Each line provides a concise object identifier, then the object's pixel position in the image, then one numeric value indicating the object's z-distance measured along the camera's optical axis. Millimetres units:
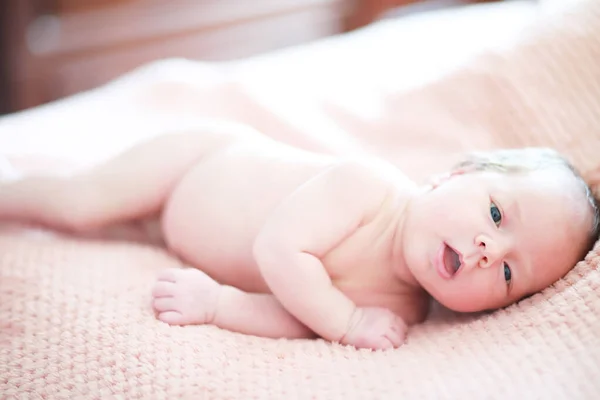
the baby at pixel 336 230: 951
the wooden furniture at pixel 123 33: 2502
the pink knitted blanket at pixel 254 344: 790
